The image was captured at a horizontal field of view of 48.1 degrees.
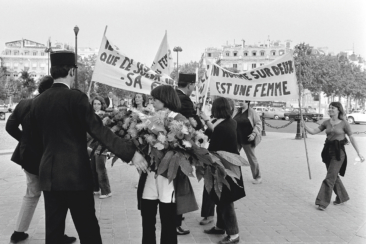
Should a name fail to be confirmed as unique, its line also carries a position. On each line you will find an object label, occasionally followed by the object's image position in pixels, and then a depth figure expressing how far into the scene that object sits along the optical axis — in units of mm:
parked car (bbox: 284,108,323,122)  42762
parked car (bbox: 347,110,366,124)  36906
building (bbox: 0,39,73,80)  136900
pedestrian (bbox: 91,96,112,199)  6719
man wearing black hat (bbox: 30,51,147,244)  3227
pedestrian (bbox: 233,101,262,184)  8273
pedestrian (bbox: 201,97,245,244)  4684
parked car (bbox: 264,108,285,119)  47147
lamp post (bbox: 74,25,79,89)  26031
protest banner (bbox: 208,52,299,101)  8062
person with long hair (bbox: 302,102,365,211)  6352
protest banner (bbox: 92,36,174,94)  6911
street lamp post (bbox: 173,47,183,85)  45631
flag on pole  9414
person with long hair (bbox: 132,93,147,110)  7941
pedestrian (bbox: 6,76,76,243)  4301
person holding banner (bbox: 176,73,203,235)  5059
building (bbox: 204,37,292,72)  119938
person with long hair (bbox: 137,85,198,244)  3725
